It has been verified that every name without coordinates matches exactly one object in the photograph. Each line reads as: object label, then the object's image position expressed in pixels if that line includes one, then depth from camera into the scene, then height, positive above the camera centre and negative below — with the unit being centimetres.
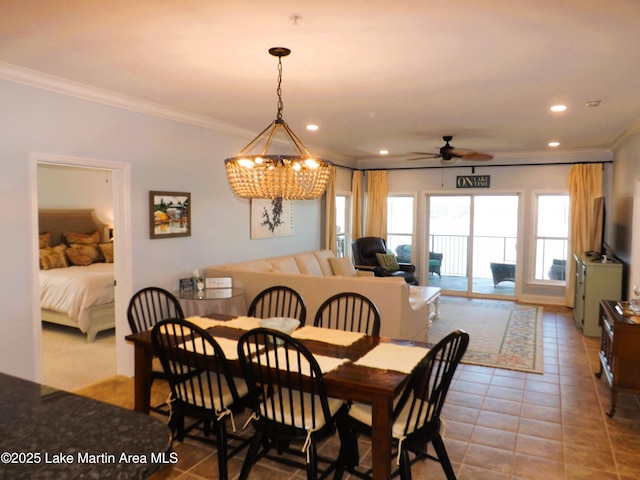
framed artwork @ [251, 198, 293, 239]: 598 -2
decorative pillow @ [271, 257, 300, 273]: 575 -60
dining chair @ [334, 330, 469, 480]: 232 -104
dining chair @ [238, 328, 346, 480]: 228 -100
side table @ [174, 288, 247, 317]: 454 -89
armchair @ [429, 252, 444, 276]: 876 -81
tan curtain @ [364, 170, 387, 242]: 872 +29
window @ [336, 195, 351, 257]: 848 -12
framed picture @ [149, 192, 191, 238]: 443 +2
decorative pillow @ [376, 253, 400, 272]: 777 -73
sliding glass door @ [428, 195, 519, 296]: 812 -41
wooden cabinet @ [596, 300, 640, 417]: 340 -99
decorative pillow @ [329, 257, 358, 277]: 696 -73
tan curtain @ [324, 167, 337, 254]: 765 +3
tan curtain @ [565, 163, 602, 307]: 713 +29
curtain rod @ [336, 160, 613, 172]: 726 +92
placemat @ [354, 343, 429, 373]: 249 -78
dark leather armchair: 766 -72
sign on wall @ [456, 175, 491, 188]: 804 +67
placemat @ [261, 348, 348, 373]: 244 -79
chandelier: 277 +26
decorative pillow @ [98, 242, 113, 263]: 705 -56
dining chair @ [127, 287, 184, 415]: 332 -88
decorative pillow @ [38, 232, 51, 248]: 679 -37
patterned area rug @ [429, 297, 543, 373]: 479 -141
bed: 528 -72
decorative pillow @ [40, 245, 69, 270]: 634 -60
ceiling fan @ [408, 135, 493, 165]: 583 +82
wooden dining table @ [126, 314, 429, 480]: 222 -82
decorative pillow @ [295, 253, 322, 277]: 619 -64
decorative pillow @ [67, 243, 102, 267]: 667 -58
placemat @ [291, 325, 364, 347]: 294 -77
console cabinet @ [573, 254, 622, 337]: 548 -80
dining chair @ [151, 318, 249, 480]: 258 -101
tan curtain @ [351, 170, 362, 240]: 868 +27
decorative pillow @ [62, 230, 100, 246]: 715 -36
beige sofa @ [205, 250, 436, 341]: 418 -68
